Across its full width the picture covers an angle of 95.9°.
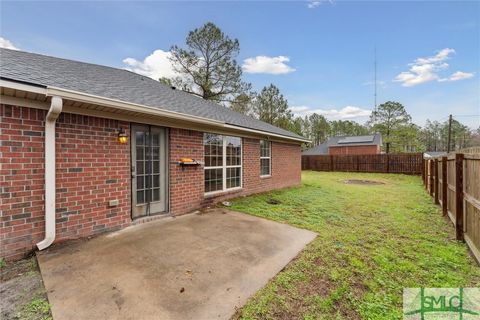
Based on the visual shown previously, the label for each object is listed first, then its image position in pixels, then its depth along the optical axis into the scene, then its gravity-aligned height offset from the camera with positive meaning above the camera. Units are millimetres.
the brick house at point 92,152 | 3133 +152
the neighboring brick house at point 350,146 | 31203 +1788
